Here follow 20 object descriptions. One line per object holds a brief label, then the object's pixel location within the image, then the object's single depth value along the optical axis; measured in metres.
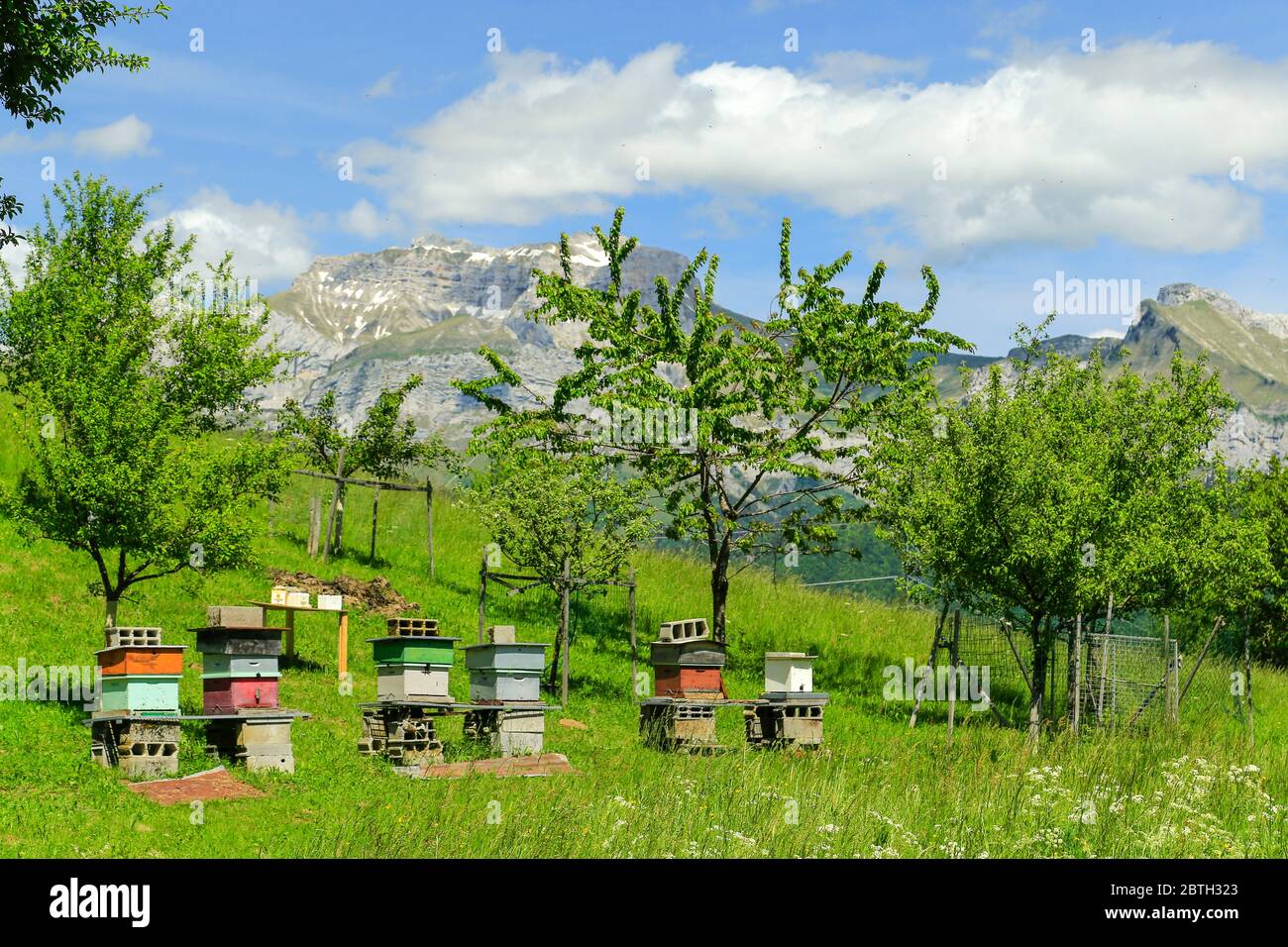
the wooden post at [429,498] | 33.97
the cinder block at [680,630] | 21.88
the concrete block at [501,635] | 20.61
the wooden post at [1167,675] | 25.02
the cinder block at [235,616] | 19.05
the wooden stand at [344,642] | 24.84
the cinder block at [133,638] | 17.61
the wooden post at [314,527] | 34.48
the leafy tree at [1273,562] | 40.06
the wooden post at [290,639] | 26.12
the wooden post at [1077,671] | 23.72
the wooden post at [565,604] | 25.28
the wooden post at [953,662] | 22.12
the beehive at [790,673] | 22.42
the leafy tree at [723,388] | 29.75
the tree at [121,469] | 20.83
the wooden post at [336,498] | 33.45
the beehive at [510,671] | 20.16
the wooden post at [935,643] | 25.85
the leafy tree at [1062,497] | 22.91
